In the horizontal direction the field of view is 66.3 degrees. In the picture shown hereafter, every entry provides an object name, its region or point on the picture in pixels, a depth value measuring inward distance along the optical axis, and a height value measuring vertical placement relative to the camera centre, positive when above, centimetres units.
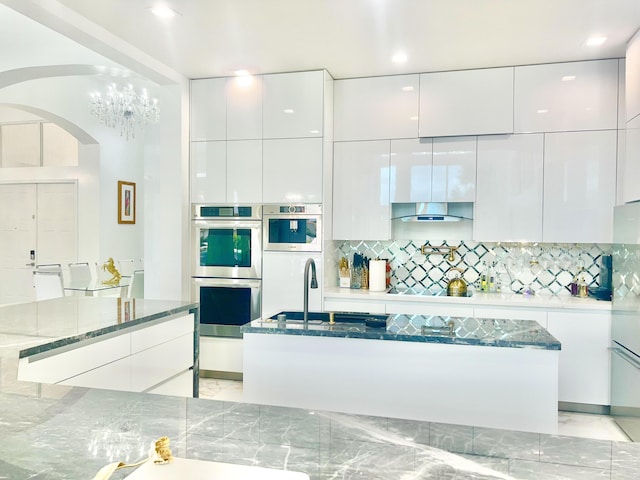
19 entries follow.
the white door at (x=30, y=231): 689 -3
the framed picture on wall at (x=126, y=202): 697 +40
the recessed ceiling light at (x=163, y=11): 301 +136
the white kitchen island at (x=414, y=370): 216 -64
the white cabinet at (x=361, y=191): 432 +37
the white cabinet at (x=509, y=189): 400 +37
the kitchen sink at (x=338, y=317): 255 -47
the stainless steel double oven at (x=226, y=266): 435 -31
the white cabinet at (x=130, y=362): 199 -62
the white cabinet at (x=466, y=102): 402 +110
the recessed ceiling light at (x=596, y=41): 337 +136
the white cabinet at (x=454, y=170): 413 +54
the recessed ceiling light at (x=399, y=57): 375 +137
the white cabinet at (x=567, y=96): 383 +110
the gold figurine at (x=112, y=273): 537 -49
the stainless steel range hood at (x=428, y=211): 427 +20
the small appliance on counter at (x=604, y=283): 381 -40
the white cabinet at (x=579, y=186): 384 +39
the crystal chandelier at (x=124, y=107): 565 +144
